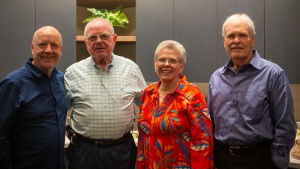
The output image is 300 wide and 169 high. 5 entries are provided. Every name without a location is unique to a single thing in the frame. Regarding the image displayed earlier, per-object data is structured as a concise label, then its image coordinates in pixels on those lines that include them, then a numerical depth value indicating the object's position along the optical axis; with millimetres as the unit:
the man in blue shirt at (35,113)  1638
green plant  2972
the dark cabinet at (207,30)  2428
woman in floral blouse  1683
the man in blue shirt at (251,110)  1653
